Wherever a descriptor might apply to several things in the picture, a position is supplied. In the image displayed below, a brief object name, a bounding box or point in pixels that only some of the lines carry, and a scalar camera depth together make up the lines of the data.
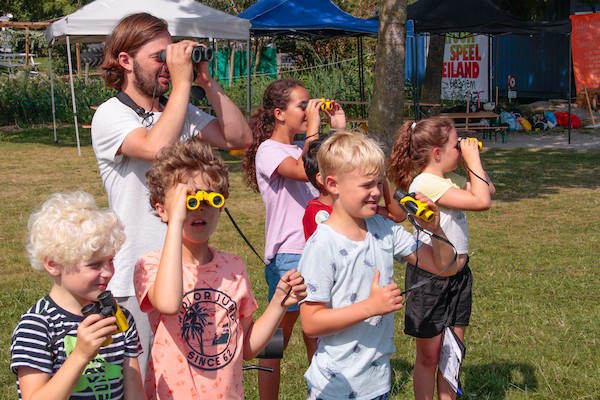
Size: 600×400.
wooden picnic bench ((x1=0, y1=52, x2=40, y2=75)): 25.72
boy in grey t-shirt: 2.67
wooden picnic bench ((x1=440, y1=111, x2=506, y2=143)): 14.79
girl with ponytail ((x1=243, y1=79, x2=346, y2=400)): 3.59
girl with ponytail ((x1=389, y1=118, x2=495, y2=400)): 3.54
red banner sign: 18.12
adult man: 2.57
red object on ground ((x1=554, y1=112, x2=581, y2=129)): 17.22
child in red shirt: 3.29
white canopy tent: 12.24
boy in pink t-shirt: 2.37
